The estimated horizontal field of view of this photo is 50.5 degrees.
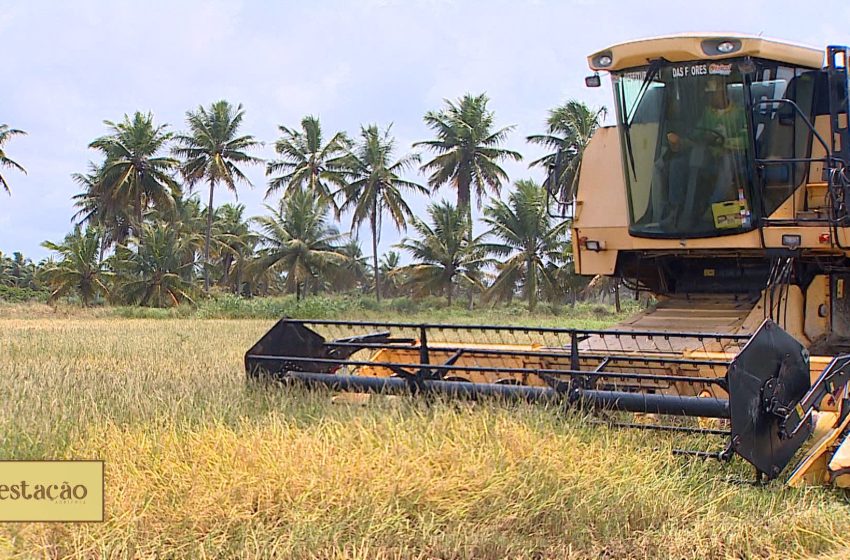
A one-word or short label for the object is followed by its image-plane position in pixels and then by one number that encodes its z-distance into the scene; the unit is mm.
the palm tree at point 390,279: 43903
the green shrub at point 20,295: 41188
